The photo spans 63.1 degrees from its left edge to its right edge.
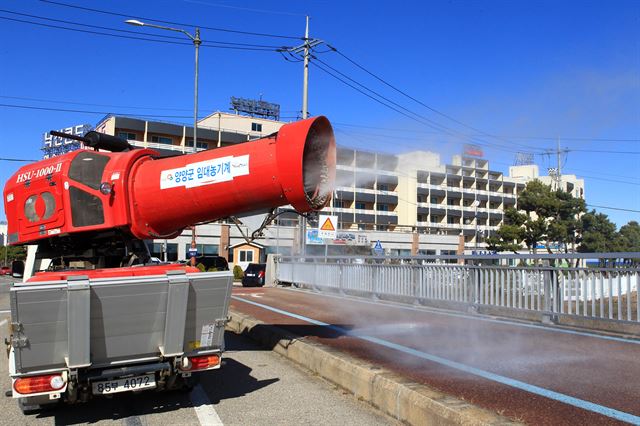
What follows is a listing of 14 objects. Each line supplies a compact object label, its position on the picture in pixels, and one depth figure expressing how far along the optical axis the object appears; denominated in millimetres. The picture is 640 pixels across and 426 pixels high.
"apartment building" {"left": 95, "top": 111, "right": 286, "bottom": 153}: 62688
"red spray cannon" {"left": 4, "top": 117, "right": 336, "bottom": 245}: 5301
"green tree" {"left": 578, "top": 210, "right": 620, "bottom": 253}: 54781
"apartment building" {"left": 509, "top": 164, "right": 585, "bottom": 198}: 103500
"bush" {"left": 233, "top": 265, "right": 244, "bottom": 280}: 43725
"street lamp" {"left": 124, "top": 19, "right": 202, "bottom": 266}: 23500
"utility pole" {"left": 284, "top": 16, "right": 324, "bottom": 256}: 23844
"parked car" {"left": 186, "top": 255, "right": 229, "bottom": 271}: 29967
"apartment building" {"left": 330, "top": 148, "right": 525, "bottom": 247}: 78688
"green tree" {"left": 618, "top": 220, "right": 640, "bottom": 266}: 58756
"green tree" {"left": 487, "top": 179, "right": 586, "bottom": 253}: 49188
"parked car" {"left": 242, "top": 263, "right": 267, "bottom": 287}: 29906
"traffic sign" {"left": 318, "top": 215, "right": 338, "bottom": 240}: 21116
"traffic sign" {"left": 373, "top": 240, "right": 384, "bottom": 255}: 29883
